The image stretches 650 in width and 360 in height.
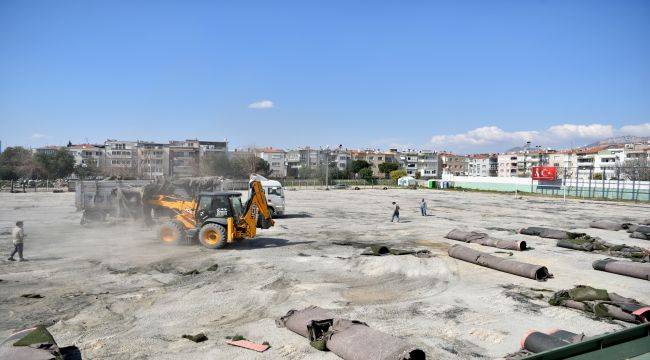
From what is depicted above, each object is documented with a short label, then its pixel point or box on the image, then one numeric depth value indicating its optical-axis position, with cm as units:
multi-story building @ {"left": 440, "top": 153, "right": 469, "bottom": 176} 17750
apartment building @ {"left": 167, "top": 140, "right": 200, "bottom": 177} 9289
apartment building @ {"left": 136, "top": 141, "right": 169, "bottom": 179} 10639
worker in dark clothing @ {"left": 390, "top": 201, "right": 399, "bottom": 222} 2995
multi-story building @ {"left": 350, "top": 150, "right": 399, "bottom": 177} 15752
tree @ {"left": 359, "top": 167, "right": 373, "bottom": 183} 12154
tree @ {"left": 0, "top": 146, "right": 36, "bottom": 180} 7538
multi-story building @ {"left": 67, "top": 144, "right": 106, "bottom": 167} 12681
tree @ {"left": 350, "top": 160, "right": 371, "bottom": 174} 13121
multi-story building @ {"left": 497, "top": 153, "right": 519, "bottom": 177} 17412
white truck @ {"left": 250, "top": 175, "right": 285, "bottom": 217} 3098
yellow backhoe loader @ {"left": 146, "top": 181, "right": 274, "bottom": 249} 1772
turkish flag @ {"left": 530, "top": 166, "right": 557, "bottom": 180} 6812
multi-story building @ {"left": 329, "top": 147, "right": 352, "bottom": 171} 14701
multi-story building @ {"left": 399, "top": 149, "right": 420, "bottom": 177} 16200
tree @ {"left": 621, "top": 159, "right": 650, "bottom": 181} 8681
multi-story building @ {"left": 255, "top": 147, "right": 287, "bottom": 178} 14062
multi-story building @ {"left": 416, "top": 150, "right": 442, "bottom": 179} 16225
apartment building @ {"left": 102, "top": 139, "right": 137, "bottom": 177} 11678
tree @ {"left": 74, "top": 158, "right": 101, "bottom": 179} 8712
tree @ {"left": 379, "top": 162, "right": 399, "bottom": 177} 13925
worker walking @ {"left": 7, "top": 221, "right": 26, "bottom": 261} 1512
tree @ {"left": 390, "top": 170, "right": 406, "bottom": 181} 11606
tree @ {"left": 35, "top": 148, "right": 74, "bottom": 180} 7954
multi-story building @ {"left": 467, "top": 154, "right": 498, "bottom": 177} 18400
